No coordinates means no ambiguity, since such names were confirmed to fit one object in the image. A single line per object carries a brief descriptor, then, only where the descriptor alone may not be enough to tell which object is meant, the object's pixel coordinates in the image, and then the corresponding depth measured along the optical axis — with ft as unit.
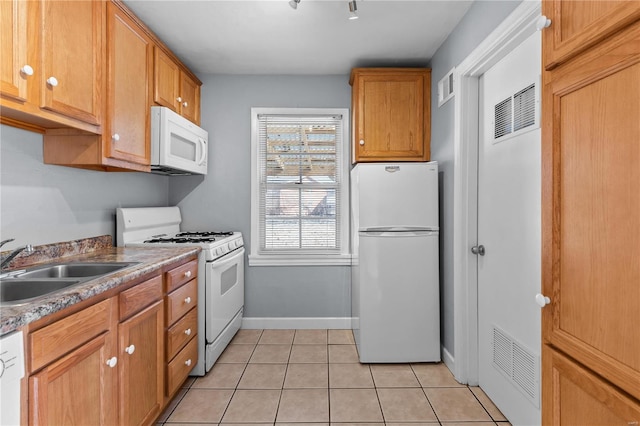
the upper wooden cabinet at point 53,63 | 4.20
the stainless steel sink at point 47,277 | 4.57
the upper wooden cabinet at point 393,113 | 9.48
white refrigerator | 8.37
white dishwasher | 2.95
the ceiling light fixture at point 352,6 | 6.15
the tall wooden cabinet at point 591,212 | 2.50
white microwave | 7.69
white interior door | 5.53
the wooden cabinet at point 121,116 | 6.02
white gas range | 7.92
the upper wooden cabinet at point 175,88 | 7.82
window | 10.85
